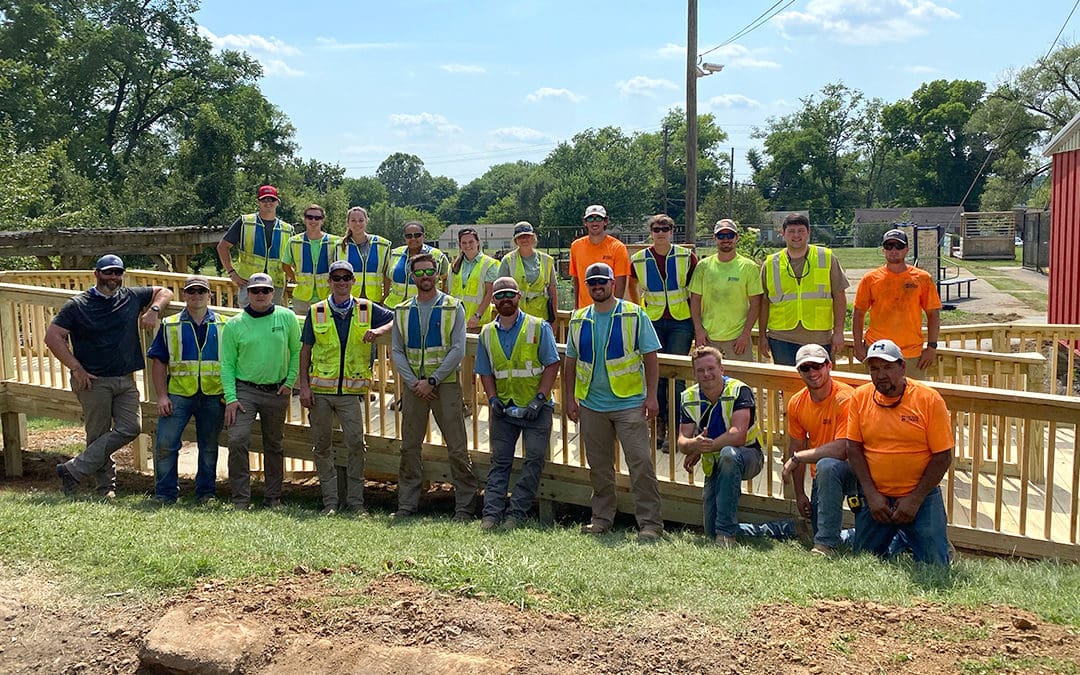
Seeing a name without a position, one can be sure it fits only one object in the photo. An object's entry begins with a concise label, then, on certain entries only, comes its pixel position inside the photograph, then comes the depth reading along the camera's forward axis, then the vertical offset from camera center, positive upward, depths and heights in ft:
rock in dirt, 14.48 -6.02
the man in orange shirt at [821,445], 19.48 -4.17
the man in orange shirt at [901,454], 18.39 -4.10
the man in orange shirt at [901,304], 23.90 -1.45
